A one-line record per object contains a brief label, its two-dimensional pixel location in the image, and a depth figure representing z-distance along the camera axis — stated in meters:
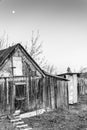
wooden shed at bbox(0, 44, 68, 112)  10.26
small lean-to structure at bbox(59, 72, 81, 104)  16.19
